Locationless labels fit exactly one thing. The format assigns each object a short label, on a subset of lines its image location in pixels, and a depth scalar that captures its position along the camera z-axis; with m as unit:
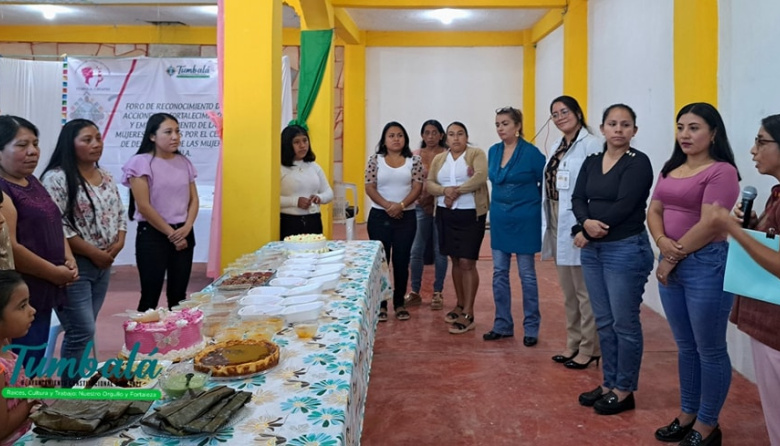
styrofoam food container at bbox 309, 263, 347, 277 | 2.32
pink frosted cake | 1.47
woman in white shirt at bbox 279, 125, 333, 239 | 3.66
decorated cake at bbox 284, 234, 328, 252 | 2.95
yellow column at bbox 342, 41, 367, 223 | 9.15
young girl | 1.19
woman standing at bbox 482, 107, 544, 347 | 3.47
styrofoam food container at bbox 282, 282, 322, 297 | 2.01
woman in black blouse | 2.47
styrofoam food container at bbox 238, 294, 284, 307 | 1.87
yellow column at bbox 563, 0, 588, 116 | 6.38
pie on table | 1.34
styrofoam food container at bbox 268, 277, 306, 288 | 2.12
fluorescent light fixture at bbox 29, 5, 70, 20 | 7.92
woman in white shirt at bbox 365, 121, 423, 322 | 3.98
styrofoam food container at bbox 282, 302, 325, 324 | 1.75
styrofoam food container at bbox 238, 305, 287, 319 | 1.77
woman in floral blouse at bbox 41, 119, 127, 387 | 2.36
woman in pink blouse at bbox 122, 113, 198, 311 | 2.88
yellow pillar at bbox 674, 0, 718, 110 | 3.23
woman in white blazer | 3.09
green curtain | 5.53
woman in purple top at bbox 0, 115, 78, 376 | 1.98
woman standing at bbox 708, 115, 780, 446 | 1.70
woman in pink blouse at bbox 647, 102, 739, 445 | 2.14
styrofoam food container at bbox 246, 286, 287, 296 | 1.99
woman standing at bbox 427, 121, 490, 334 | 3.75
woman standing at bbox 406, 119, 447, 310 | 4.60
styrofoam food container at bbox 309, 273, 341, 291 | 2.14
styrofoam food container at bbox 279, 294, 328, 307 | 1.88
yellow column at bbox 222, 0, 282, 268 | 3.37
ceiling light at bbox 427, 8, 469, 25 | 7.94
